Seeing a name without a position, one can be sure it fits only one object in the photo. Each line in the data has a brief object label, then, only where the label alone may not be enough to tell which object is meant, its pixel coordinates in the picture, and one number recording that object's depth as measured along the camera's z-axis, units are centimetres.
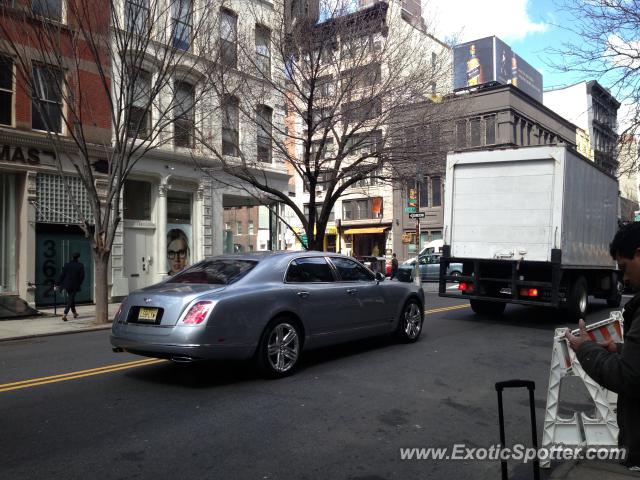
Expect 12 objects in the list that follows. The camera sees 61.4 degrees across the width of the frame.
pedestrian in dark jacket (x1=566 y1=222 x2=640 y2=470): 219
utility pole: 1765
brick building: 1577
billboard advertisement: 4572
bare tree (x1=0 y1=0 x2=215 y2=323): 1262
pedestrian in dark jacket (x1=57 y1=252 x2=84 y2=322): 1411
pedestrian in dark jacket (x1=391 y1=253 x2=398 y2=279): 2788
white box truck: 1072
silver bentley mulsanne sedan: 592
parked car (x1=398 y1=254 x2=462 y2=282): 2803
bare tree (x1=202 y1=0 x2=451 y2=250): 1595
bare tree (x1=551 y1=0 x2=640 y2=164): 1134
